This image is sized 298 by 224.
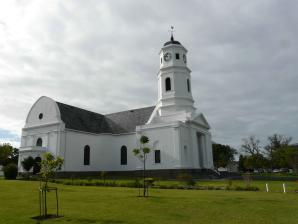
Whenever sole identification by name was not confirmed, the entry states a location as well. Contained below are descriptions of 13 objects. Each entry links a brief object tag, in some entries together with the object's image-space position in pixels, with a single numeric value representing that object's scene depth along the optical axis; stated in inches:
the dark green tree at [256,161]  2962.6
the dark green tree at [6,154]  2424.6
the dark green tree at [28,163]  1519.4
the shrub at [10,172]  1363.2
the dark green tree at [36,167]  1569.9
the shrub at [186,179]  1032.7
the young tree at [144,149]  783.1
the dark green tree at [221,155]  3329.2
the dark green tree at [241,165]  3821.4
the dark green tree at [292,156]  2435.8
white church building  1574.8
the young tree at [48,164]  468.8
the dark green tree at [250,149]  3107.8
